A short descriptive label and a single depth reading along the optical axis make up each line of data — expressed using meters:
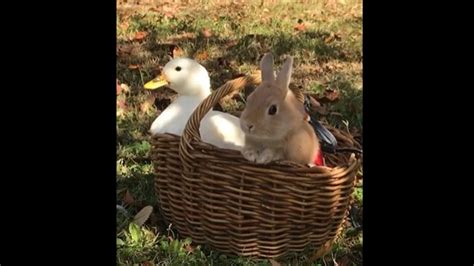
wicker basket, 1.36
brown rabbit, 1.34
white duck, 1.50
